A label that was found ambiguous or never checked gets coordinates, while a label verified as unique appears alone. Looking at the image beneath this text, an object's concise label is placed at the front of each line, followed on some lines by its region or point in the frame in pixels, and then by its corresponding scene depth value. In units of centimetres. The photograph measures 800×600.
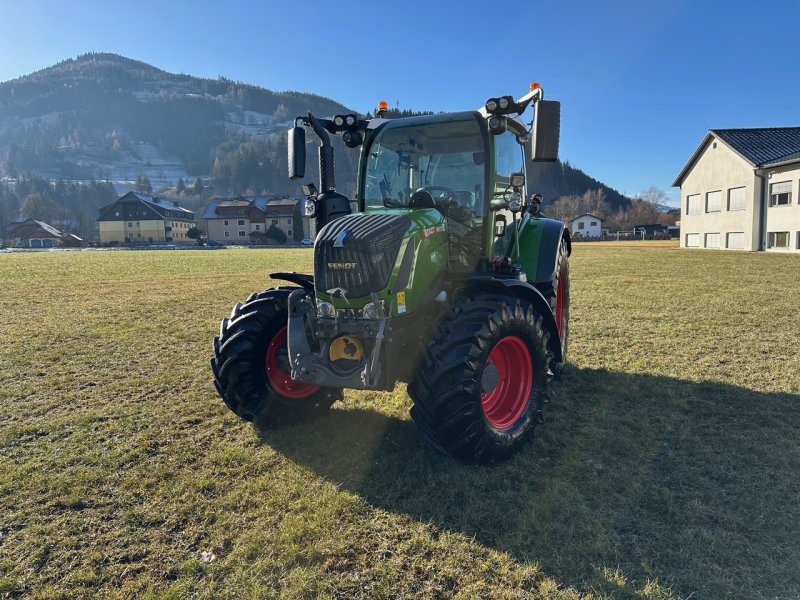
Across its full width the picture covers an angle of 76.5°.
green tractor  339
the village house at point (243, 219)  8706
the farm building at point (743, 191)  2672
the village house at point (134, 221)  8594
